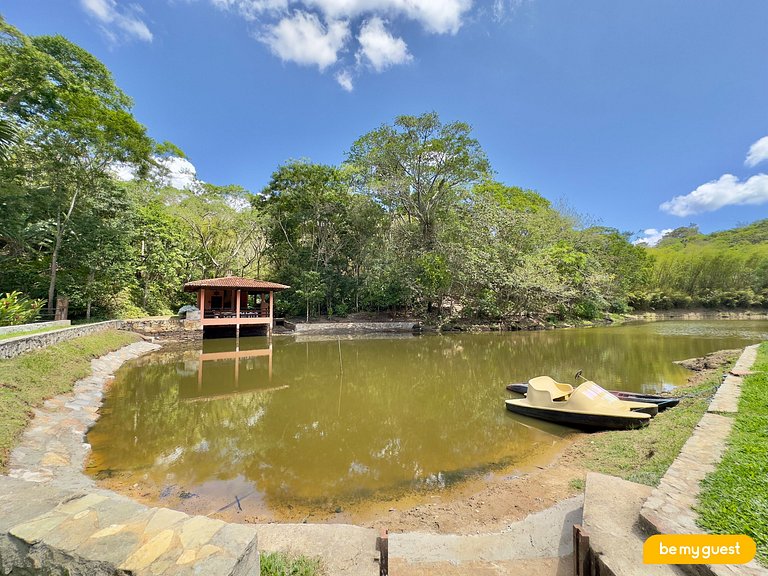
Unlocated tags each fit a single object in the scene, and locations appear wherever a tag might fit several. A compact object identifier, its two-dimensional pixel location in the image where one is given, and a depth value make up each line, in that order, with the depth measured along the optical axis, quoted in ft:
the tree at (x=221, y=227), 74.38
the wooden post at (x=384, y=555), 7.11
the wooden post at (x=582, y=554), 6.86
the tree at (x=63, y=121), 36.17
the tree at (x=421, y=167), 67.00
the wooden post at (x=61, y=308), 44.40
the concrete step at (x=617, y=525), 6.41
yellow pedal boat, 17.33
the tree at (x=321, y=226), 71.92
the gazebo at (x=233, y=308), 54.70
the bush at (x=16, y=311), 33.90
